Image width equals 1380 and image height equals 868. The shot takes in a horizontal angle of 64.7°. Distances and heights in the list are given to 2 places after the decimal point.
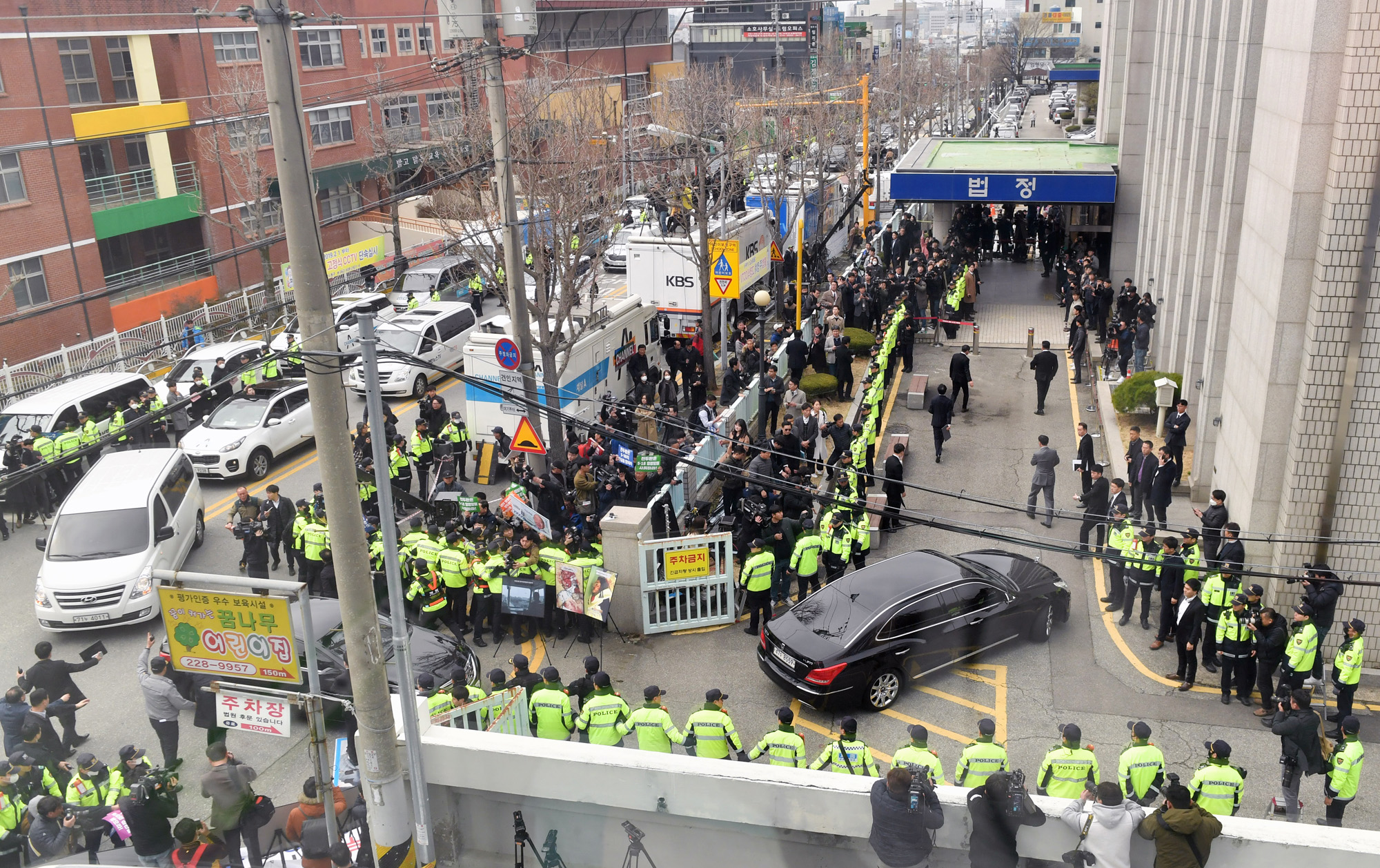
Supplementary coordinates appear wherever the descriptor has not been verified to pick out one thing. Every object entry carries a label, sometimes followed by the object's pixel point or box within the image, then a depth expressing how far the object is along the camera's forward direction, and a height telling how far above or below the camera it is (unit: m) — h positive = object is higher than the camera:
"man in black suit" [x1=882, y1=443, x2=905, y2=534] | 16.38 -6.43
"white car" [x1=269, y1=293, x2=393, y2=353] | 24.86 -5.70
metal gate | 14.21 -6.45
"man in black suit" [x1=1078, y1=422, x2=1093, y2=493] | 16.80 -5.96
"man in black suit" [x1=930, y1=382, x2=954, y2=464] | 19.12 -6.06
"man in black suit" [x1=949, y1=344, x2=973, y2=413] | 22.27 -6.26
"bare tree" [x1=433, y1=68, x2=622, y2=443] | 19.86 -3.03
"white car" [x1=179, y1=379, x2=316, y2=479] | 20.22 -6.38
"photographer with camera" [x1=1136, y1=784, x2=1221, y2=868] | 7.82 -5.41
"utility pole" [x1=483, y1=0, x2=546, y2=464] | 16.27 -2.02
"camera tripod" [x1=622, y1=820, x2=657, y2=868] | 8.80 -6.13
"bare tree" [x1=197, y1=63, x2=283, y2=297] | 32.84 -2.12
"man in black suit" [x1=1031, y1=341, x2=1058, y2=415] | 21.70 -6.07
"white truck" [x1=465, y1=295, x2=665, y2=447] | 19.98 -5.56
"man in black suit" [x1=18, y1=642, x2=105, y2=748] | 11.70 -6.05
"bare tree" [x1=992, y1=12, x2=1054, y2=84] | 136.14 +0.51
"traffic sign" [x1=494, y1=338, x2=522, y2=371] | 16.58 -4.17
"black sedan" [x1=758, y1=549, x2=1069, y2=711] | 12.05 -6.26
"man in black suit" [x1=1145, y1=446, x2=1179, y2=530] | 15.54 -6.09
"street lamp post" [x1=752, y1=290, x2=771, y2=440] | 20.50 -5.77
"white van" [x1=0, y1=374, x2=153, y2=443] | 19.73 -5.57
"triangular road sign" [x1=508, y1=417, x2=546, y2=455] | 14.72 -4.80
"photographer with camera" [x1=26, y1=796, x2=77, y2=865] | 9.43 -6.16
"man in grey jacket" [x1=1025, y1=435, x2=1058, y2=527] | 16.67 -6.15
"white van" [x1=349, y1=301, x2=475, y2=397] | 24.98 -6.13
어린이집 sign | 8.34 -4.07
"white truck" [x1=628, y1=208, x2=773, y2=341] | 25.02 -4.75
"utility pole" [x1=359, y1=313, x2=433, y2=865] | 7.70 -3.75
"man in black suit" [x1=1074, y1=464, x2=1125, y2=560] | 15.10 -6.01
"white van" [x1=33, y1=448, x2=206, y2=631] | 14.53 -6.12
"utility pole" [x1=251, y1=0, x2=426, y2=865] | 7.01 -2.53
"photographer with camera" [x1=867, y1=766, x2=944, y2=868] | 8.01 -5.35
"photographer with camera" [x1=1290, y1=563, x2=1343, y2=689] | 11.73 -5.77
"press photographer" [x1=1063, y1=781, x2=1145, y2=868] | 8.01 -5.48
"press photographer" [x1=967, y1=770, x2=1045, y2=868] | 8.03 -5.38
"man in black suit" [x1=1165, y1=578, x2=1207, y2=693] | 12.30 -6.36
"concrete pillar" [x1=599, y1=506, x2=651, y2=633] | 14.16 -6.12
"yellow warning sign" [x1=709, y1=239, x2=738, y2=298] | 21.67 -3.91
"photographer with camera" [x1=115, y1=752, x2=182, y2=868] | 9.56 -6.12
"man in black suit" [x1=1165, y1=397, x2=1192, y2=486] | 17.02 -5.84
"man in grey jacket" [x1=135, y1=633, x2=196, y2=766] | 11.38 -6.12
